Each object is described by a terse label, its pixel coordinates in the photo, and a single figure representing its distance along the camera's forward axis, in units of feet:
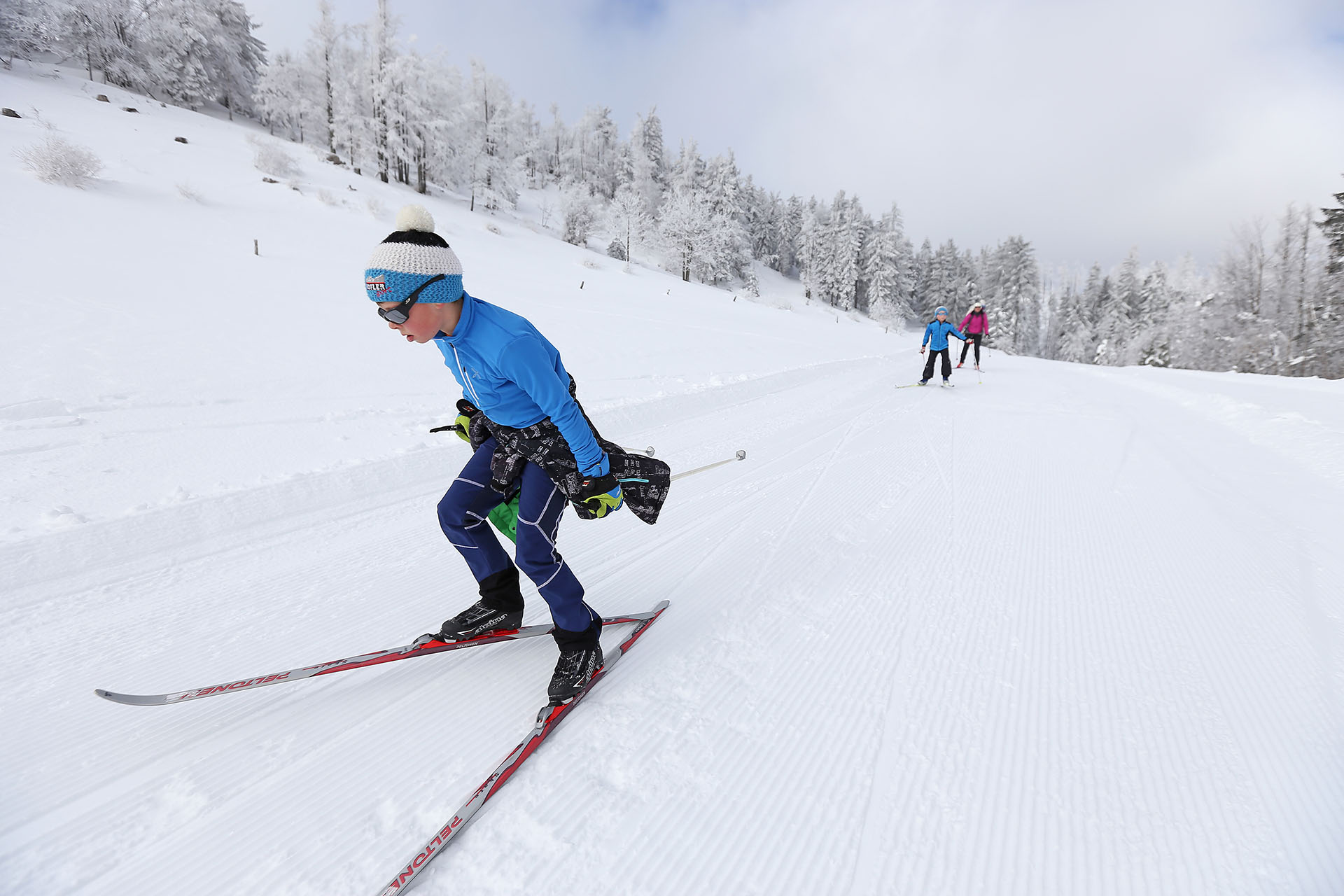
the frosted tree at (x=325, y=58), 121.80
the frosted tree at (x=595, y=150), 217.97
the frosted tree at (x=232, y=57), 120.37
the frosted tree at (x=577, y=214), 140.05
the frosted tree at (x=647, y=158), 200.13
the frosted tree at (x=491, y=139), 134.82
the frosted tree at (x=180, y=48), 106.32
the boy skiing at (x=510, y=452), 6.41
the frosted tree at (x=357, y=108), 111.34
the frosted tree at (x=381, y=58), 110.70
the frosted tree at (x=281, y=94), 122.21
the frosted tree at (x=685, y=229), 152.76
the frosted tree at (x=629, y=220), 147.02
